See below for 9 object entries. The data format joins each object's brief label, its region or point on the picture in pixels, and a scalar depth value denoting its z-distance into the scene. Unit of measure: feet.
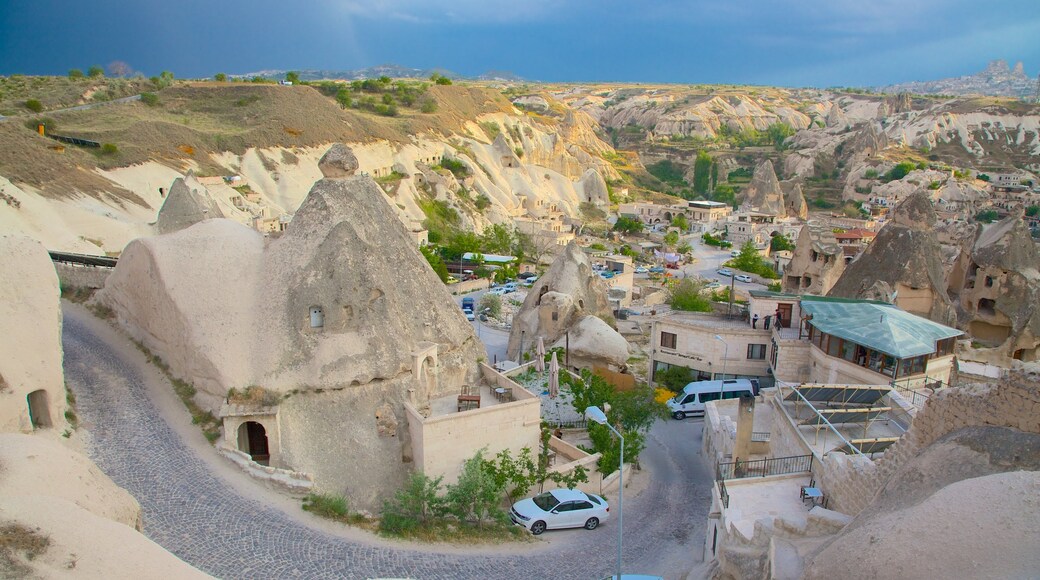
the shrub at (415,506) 53.83
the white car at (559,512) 58.18
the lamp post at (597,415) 64.20
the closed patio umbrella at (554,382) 79.10
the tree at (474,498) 56.44
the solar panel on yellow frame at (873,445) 53.06
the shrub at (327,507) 53.21
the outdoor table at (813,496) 47.29
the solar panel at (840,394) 61.57
